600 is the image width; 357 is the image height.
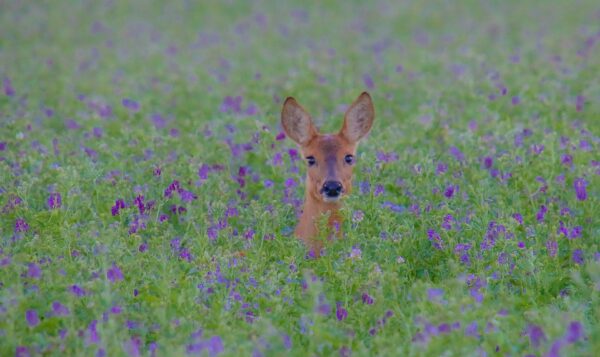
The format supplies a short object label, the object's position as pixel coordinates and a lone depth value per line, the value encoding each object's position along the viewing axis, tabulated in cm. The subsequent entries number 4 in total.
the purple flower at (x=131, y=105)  2020
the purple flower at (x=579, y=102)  1890
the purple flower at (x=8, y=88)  2094
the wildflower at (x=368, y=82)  2290
